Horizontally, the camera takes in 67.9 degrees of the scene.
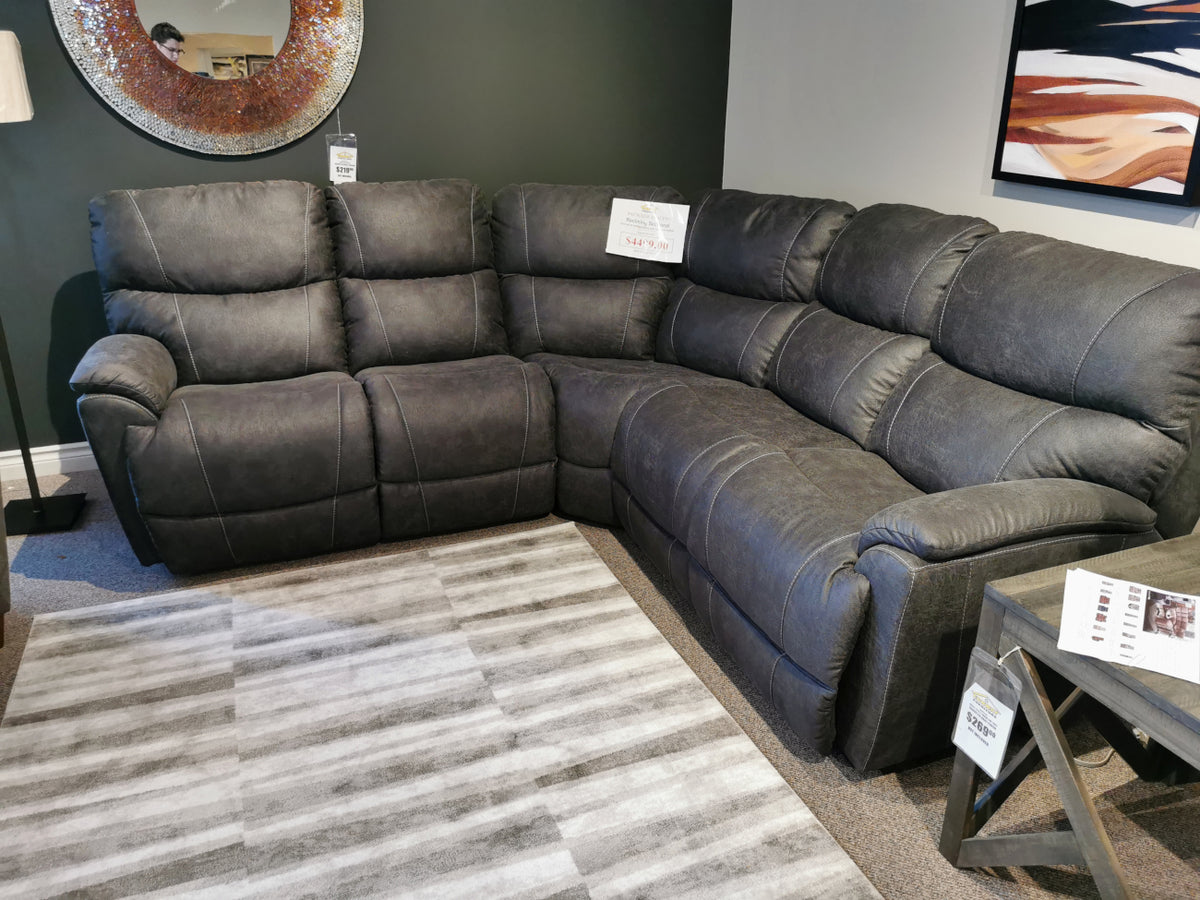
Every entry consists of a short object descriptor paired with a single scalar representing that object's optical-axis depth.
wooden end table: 1.29
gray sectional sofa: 1.84
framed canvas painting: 2.11
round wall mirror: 3.05
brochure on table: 1.34
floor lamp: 2.61
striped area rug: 1.68
